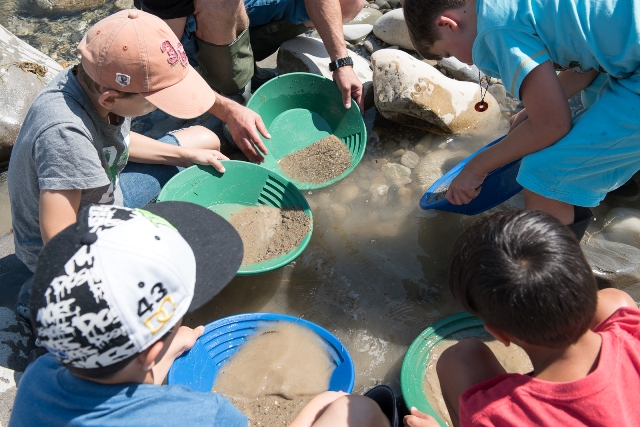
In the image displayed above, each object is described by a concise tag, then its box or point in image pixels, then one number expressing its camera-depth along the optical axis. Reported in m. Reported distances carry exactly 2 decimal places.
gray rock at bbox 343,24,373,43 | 3.61
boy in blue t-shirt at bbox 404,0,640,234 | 1.71
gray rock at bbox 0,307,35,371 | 1.96
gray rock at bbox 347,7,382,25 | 3.86
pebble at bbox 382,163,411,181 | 2.74
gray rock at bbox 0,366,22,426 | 1.82
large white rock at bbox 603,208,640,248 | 2.32
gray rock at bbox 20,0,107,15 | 4.34
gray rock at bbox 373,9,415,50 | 3.50
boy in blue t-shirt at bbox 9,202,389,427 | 0.99
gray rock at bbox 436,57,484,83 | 3.22
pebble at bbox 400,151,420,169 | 2.80
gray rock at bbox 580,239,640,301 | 2.10
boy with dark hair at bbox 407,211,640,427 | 1.16
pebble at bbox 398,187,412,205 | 2.63
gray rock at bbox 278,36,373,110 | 3.04
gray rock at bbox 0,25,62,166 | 2.72
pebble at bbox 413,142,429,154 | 2.88
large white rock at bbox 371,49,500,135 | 2.80
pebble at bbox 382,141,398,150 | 2.91
